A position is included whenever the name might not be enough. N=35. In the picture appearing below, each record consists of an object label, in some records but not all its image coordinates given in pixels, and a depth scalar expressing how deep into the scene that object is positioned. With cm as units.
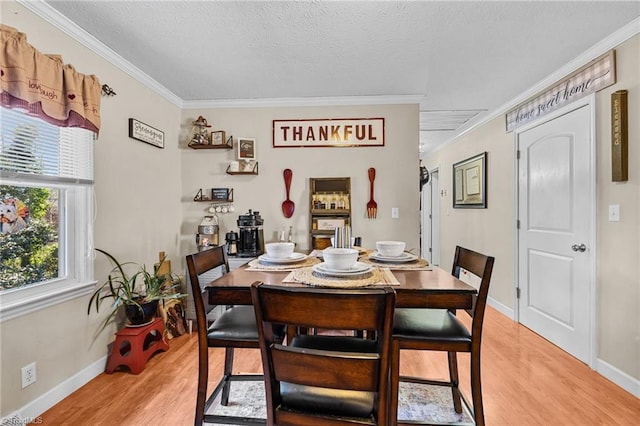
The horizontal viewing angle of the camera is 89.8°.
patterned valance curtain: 153
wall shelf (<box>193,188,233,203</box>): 332
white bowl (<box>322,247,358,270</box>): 135
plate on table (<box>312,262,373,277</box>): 130
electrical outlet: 170
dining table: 119
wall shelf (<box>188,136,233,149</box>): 329
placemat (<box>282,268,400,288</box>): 120
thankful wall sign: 329
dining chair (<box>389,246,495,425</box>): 131
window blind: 164
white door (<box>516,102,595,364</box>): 238
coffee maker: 307
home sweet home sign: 217
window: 166
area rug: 177
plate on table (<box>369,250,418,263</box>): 163
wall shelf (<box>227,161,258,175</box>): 334
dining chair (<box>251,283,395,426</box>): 88
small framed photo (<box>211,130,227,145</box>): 332
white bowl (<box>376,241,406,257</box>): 168
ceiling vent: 372
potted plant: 225
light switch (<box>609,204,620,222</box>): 211
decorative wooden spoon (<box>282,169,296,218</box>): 334
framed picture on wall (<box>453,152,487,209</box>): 387
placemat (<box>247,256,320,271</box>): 153
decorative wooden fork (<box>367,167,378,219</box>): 328
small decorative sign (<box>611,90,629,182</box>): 203
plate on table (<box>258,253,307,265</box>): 161
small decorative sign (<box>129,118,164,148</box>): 257
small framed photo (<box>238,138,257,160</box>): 334
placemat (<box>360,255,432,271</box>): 152
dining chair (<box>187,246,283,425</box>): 142
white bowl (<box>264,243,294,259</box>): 164
